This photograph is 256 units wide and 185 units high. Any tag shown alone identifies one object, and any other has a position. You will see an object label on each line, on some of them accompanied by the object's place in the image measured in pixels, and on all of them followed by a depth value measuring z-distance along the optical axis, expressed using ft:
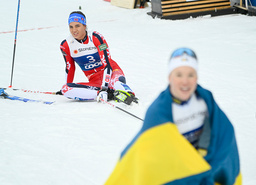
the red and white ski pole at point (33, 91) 40.62
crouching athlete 38.06
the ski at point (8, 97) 40.47
